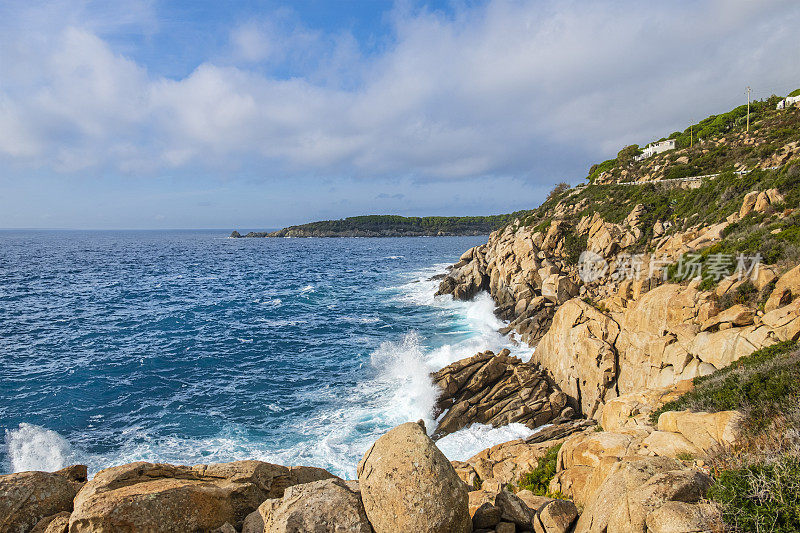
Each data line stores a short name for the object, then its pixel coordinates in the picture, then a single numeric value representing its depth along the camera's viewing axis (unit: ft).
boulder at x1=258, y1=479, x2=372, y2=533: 21.22
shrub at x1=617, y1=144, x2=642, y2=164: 236.67
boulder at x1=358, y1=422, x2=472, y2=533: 21.53
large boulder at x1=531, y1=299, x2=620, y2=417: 67.36
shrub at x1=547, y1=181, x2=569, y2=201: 252.62
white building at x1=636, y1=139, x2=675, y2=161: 222.93
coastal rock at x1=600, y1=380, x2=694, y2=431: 44.09
